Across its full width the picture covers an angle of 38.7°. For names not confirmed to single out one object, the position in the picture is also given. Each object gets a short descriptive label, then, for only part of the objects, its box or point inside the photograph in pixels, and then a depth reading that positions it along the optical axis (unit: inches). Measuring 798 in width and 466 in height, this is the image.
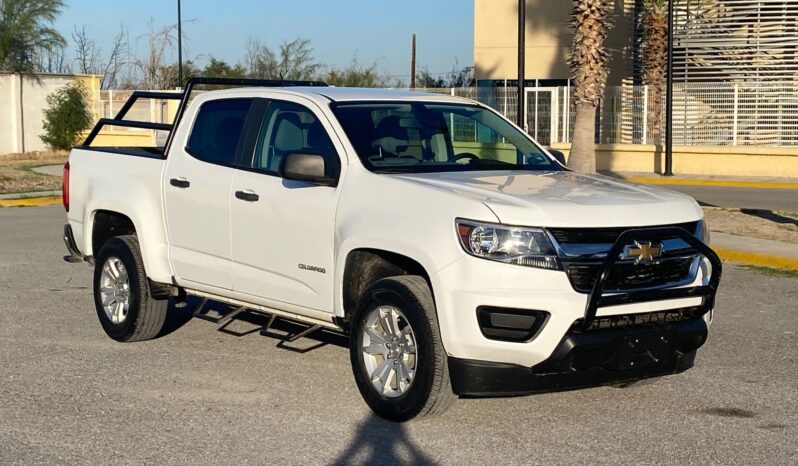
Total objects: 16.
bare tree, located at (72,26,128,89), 2444.6
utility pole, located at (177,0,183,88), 1733.5
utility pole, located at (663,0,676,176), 1108.0
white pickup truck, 228.5
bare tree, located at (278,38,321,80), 1979.6
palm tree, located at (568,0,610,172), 940.6
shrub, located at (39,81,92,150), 1638.8
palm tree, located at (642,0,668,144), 1353.3
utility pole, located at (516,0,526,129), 861.2
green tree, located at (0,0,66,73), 1733.5
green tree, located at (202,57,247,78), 2158.0
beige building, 1600.6
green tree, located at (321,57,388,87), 1876.2
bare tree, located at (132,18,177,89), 2225.6
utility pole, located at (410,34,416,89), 2400.7
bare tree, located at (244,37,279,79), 2076.8
